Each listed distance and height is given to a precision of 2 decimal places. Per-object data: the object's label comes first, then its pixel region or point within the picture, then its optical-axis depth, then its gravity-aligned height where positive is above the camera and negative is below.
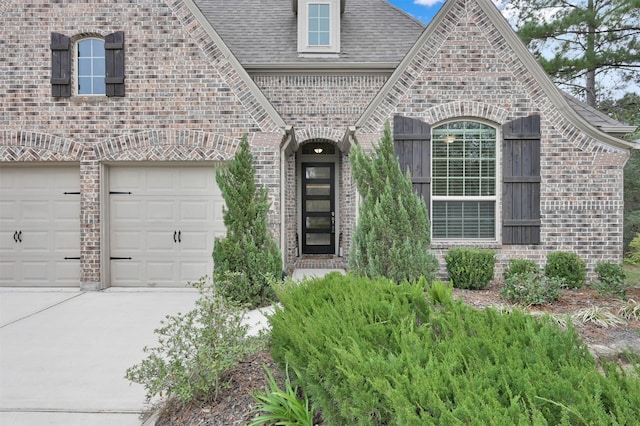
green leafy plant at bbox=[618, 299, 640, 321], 4.74 -1.29
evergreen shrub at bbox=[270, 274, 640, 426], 1.51 -0.75
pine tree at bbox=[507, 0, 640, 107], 13.12 +6.14
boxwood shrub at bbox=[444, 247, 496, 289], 6.55 -1.02
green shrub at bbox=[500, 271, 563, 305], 5.36 -1.16
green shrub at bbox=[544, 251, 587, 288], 6.79 -1.07
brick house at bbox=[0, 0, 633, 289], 7.29 +1.27
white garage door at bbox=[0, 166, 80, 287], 7.64 -0.31
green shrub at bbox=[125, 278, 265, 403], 2.64 -1.06
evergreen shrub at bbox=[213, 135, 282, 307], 6.04 -0.51
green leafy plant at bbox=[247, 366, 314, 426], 2.20 -1.20
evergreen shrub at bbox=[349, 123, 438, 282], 5.02 -0.21
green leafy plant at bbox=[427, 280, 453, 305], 3.03 -0.68
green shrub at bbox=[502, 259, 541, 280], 6.61 -1.03
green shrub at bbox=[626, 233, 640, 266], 6.28 -0.76
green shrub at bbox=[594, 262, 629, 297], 6.05 -1.18
